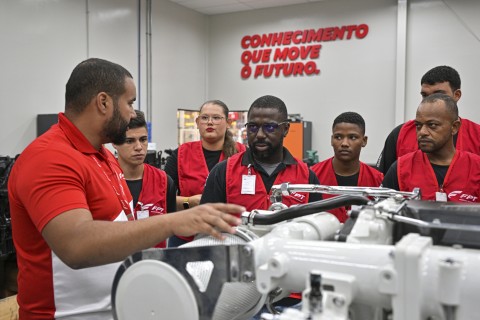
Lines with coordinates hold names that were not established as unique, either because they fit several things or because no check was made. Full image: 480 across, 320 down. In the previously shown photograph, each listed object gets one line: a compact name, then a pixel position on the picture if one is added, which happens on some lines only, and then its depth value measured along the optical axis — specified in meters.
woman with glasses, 2.78
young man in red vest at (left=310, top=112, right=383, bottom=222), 2.31
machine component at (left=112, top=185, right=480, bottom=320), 0.72
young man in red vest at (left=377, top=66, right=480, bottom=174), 2.49
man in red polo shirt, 1.04
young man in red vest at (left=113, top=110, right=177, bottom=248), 2.33
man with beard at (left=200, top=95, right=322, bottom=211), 1.90
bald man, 1.81
